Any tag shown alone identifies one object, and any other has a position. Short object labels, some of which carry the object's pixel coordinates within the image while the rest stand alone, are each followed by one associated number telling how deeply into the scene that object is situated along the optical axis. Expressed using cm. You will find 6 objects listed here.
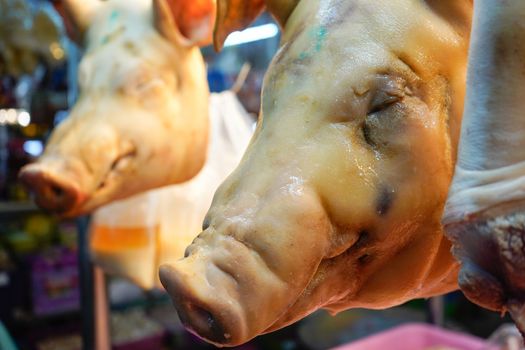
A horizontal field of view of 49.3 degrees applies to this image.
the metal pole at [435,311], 163
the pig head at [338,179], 36
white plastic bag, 108
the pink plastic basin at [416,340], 134
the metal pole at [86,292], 133
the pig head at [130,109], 83
